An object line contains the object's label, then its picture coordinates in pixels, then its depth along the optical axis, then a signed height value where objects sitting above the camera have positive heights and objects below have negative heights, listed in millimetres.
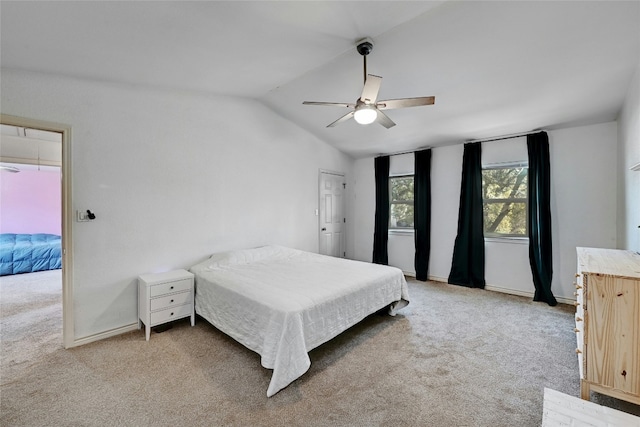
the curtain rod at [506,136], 3775 +1147
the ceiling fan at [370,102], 2113 +937
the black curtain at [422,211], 4770 +26
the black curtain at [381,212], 5324 +10
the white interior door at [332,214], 5180 -30
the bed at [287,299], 1967 -788
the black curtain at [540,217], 3641 -66
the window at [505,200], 4035 +187
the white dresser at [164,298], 2646 -887
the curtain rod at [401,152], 4853 +1164
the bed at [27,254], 4809 -771
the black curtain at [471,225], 4234 -205
